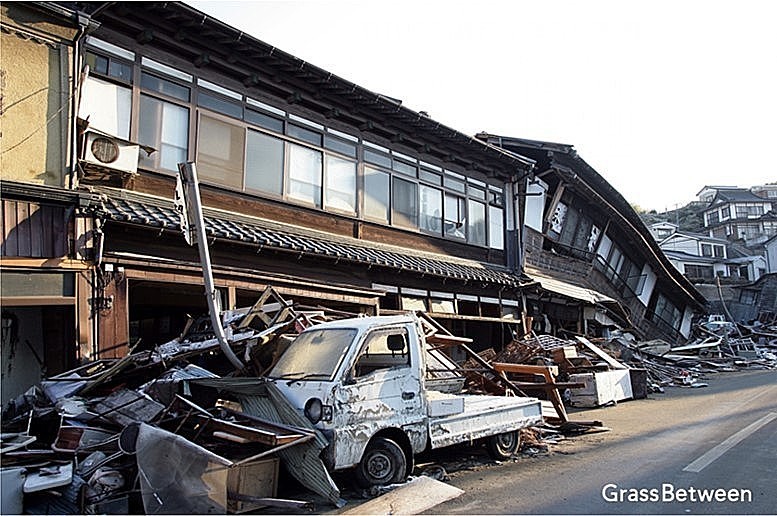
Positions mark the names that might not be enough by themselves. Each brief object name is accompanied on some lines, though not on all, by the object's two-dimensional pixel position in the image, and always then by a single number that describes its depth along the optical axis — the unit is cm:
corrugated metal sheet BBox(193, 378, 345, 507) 667
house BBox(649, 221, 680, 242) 6801
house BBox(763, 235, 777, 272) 5791
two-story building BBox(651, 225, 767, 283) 5300
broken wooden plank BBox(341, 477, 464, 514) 653
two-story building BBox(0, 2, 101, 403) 843
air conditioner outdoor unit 961
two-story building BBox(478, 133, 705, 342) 2209
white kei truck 712
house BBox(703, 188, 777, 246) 6850
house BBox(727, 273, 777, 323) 4944
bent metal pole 820
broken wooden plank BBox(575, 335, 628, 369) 1717
